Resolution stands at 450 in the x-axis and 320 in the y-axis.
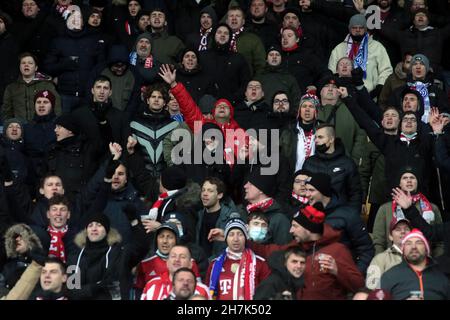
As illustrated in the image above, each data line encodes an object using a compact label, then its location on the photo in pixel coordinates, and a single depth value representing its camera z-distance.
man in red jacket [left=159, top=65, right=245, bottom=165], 19.06
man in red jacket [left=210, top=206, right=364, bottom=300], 15.76
